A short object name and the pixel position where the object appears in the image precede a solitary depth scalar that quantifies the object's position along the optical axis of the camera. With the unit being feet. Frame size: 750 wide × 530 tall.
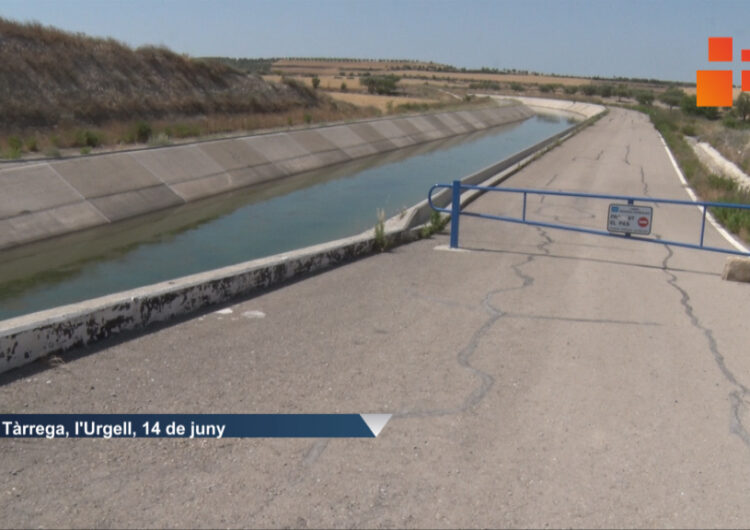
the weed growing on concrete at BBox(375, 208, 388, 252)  41.19
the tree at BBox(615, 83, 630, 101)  539.82
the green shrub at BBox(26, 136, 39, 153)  81.33
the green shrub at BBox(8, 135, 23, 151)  79.05
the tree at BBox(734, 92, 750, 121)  237.45
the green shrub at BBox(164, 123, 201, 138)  108.17
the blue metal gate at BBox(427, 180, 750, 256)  39.88
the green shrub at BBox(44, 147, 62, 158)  74.38
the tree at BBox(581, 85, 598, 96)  558.97
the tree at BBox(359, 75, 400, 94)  332.19
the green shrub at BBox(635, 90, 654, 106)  440.86
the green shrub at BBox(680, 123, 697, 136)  185.59
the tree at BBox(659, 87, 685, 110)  422.57
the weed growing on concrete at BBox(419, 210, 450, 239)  46.44
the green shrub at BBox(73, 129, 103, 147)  88.75
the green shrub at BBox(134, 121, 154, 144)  98.53
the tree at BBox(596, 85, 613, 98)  548.88
